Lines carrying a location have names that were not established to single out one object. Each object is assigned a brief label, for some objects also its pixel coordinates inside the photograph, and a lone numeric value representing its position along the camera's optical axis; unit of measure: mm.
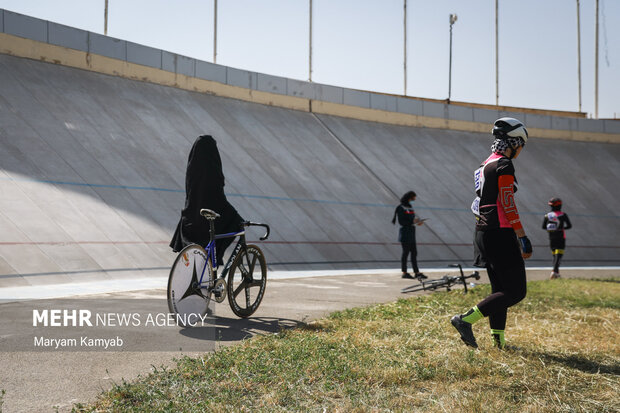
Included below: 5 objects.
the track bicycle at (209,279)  5539
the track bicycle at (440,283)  9438
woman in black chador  6188
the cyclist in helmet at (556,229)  12758
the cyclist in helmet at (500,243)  4828
